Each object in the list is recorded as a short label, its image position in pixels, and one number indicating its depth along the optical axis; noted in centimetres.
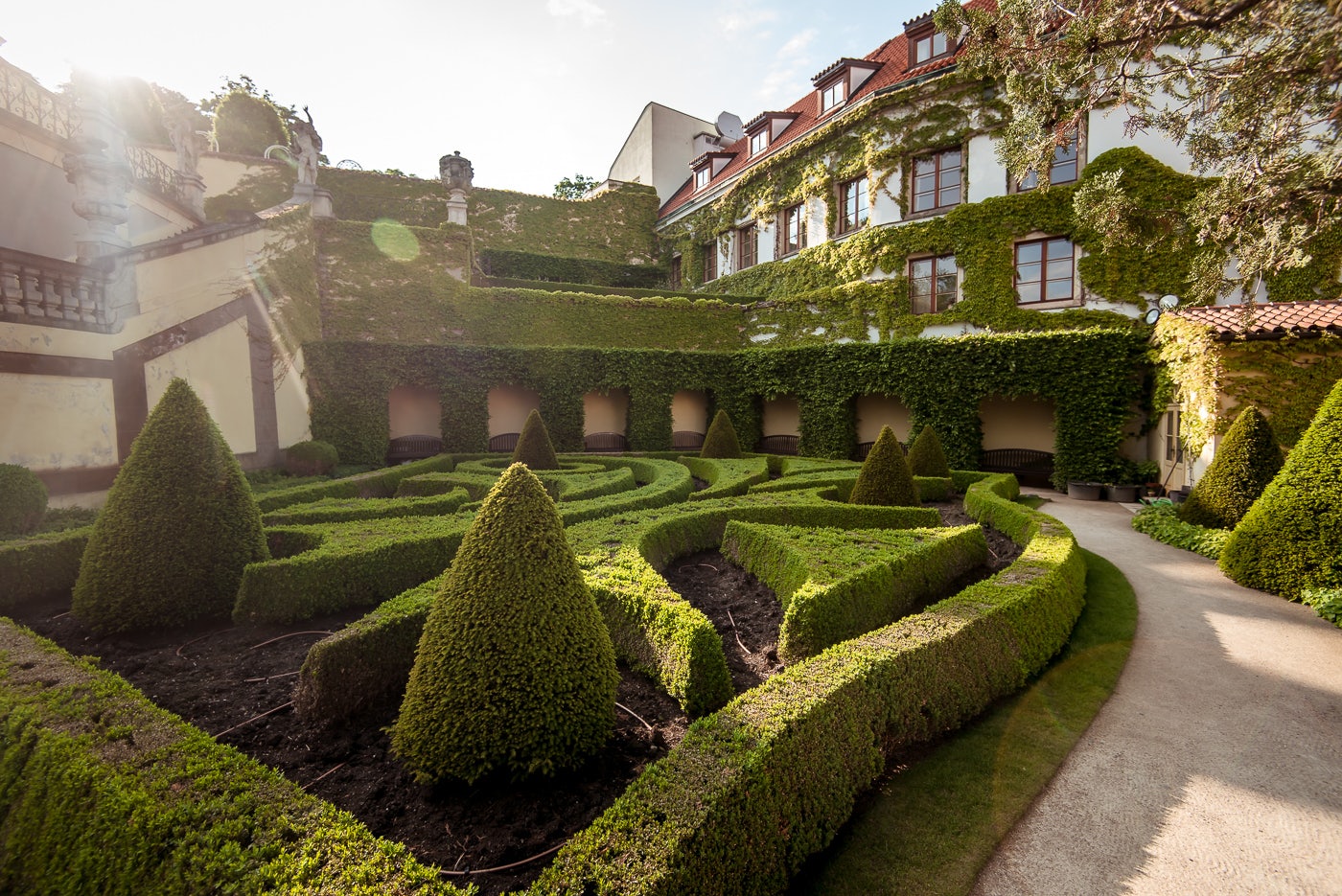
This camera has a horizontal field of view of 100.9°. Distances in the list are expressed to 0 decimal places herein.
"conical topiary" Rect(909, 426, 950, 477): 1359
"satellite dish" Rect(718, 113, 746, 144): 3706
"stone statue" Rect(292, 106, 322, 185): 1834
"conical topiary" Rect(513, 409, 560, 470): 1377
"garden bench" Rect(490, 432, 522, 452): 2219
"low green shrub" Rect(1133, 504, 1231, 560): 955
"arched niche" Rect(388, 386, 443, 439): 2122
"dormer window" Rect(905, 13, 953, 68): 2061
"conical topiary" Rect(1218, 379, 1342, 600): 707
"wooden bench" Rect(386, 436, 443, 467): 2038
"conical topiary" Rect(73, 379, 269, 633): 527
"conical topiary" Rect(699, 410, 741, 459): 1764
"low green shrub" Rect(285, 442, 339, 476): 1446
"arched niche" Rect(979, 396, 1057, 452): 1897
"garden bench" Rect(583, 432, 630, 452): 2362
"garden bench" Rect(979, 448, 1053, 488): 1862
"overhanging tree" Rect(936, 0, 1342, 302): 635
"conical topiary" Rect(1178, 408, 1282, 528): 990
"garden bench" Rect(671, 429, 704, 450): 2470
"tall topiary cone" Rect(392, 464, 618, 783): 328
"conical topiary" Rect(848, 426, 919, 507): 1019
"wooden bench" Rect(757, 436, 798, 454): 2425
